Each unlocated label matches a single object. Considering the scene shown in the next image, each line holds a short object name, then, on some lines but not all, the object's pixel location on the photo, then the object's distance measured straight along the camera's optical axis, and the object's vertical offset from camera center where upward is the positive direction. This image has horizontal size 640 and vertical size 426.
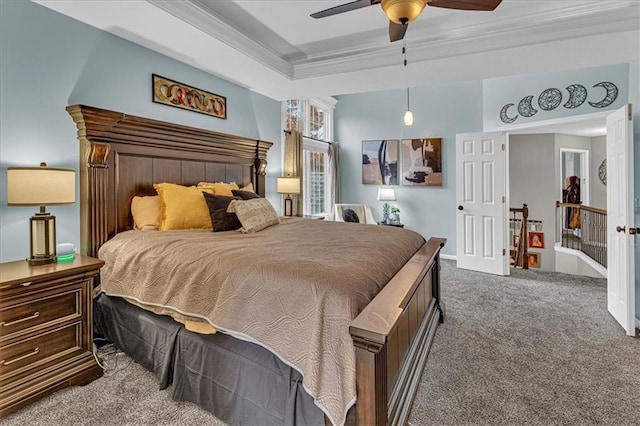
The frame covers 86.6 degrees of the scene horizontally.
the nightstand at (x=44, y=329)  1.87 -0.70
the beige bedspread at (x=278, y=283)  1.39 -0.37
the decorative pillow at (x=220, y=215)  2.87 -0.03
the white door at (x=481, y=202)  4.97 +0.12
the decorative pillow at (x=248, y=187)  4.04 +0.30
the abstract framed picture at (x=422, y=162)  6.10 +0.89
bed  1.37 -0.49
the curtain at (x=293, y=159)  5.12 +0.79
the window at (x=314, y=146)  5.73 +1.18
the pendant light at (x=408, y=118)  4.17 +1.14
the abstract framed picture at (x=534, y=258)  7.38 -1.07
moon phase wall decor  4.16 +1.48
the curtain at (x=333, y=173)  6.62 +0.74
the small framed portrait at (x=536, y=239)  7.32 -0.64
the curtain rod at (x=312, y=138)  5.10 +1.30
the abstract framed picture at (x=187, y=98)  3.31 +1.22
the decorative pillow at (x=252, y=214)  2.85 -0.02
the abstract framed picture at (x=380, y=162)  6.47 +0.95
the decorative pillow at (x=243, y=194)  3.34 +0.18
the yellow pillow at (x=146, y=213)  2.88 -0.01
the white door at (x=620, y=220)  2.91 -0.10
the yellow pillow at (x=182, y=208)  2.86 +0.04
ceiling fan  1.87 +1.17
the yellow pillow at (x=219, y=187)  3.36 +0.25
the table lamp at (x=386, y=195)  6.29 +0.29
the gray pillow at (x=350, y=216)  6.06 -0.09
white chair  6.10 -0.04
